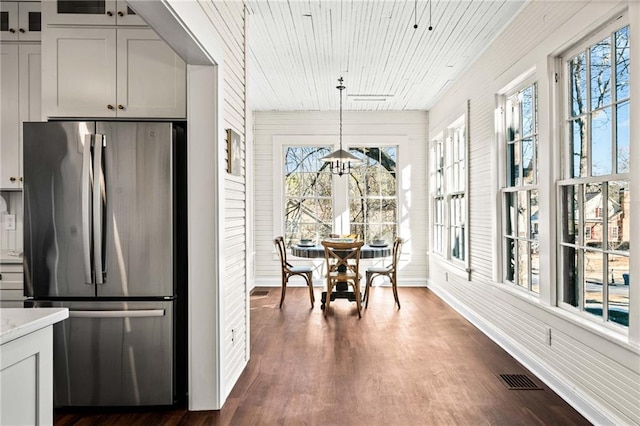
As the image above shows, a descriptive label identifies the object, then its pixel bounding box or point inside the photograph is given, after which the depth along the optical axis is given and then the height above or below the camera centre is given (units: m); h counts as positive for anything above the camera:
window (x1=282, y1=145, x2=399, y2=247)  7.28 +0.27
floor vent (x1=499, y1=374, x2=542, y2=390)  3.03 -1.27
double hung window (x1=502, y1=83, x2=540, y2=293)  3.51 +0.20
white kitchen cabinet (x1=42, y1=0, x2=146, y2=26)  2.81 +1.36
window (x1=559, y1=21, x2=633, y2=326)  2.39 +0.20
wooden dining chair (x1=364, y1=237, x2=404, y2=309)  5.54 -0.80
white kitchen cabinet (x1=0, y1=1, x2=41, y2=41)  3.32 +1.56
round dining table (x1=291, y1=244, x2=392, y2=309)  5.36 -0.52
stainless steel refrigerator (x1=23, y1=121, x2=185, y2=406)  2.63 -0.24
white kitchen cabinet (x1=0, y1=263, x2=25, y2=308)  3.02 -0.49
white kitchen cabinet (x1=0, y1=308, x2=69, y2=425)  1.30 -0.50
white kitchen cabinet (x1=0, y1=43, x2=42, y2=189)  3.32 +0.93
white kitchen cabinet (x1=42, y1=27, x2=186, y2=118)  2.83 +0.99
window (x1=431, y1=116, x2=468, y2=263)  5.50 +0.30
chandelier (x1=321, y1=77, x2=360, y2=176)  5.31 +0.72
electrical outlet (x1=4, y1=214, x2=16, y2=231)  3.53 -0.06
